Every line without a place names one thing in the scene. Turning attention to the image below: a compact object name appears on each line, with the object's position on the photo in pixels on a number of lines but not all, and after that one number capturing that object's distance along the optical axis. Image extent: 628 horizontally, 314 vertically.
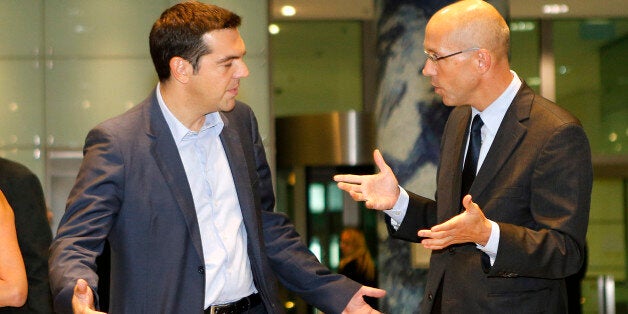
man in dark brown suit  3.19
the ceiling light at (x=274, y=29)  11.01
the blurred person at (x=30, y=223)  4.29
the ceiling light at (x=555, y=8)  10.71
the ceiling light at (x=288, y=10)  10.38
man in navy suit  3.14
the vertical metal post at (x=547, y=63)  11.23
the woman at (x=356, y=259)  9.59
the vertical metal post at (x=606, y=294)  10.10
